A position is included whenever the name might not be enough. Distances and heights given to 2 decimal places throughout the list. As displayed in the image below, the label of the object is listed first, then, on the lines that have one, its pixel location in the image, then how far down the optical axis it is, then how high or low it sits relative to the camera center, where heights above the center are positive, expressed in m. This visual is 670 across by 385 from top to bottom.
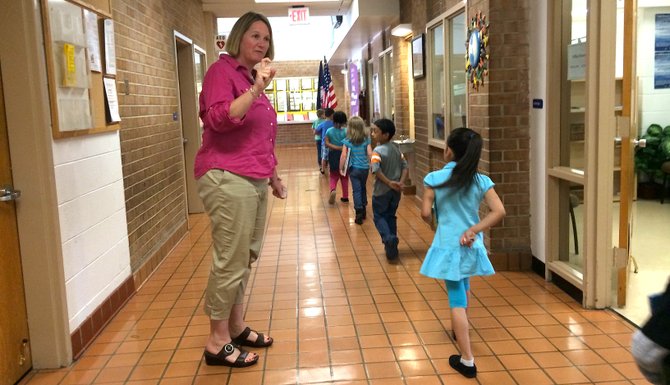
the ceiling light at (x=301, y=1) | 9.21 +1.76
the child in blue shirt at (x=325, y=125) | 10.73 -0.18
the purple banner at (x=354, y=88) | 15.33 +0.68
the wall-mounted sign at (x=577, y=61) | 3.76 +0.27
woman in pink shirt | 2.93 -0.21
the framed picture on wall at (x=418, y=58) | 7.36 +0.65
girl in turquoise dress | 3.00 -0.57
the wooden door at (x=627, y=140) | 3.54 -0.22
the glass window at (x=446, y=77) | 6.16 +0.36
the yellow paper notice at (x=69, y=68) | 3.38 +0.33
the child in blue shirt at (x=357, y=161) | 6.95 -0.54
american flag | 11.90 +0.46
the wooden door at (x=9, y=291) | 2.94 -0.80
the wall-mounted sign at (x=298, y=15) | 9.74 +1.61
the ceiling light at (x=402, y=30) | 8.14 +1.11
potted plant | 7.29 -0.69
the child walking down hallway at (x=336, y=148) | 8.61 -0.47
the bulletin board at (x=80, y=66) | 3.22 +0.35
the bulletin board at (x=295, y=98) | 20.75 +0.63
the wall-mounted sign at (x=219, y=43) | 9.44 +1.18
